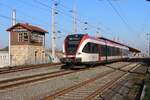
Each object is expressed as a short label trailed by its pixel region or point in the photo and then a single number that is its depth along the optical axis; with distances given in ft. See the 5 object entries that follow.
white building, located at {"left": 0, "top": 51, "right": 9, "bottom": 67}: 82.62
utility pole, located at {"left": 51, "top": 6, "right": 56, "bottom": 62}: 96.93
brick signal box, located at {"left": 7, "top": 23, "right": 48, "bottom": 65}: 101.99
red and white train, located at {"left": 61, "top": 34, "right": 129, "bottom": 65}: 59.66
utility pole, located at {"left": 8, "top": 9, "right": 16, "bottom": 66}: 113.72
